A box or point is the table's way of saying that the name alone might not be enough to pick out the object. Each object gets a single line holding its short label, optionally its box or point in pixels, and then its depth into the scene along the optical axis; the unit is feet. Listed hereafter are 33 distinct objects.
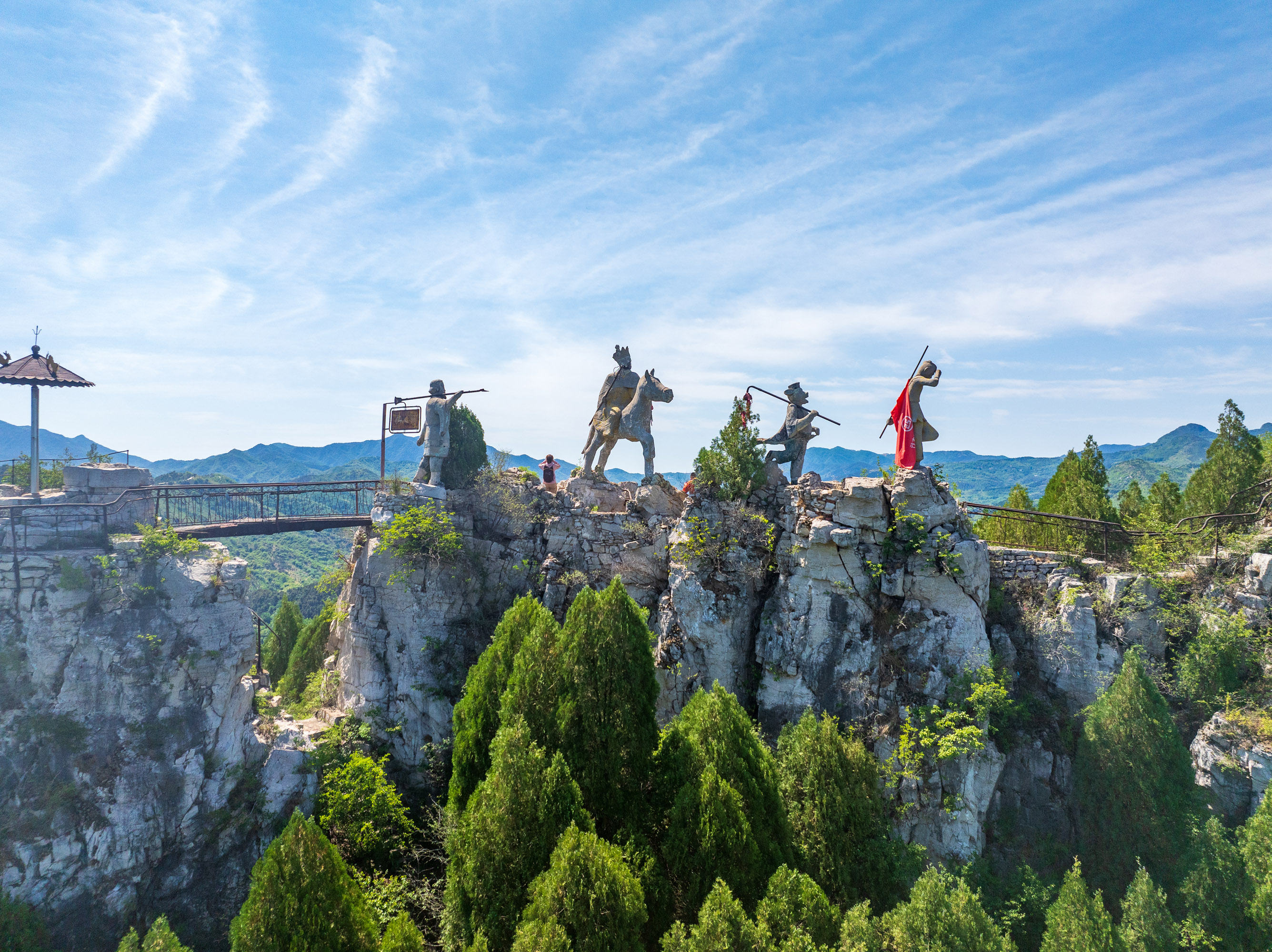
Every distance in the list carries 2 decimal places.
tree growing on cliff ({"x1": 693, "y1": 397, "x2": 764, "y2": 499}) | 64.59
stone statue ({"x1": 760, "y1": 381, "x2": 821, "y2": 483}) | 65.46
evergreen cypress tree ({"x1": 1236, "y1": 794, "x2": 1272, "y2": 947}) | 42.78
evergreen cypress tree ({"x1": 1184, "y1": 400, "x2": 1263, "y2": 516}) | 63.36
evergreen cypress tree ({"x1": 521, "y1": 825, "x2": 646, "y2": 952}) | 35.32
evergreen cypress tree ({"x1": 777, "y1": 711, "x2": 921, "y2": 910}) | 47.29
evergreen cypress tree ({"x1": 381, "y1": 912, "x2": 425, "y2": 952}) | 39.01
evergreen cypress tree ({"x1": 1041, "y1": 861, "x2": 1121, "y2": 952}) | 41.04
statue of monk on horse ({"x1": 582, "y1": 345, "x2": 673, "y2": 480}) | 69.72
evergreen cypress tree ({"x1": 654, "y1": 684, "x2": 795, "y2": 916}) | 41.45
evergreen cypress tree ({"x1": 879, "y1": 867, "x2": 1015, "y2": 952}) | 39.06
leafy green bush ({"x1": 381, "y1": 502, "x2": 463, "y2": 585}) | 66.54
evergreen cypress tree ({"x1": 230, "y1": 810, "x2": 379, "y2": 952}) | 39.29
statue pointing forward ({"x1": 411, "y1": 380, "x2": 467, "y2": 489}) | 69.56
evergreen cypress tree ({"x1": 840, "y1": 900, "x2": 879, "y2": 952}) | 38.78
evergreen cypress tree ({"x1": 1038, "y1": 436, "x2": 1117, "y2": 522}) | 66.85
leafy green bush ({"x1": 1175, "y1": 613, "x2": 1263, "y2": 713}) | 53.62
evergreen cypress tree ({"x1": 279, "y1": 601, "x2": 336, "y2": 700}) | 84.84
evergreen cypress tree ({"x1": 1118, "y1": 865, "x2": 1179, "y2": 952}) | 42.47
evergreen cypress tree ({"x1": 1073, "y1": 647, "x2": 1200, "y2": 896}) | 48.49
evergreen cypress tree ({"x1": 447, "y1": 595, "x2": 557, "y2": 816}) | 50.29
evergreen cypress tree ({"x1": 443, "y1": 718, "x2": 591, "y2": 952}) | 39.60
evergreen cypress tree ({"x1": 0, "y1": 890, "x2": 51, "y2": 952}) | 46.75
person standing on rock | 77.46
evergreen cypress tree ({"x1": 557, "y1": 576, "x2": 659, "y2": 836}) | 45.14
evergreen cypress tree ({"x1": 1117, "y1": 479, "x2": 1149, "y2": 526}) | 68.49
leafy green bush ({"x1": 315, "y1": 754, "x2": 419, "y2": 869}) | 56.65
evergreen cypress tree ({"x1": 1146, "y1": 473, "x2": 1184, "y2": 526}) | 68.54
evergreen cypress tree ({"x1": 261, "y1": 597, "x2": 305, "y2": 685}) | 94.84
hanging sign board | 70.69
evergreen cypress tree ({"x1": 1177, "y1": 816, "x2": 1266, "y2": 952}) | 43.73
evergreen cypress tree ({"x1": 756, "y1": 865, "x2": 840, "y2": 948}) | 37.27
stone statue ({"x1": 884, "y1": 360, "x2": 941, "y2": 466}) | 60.39
